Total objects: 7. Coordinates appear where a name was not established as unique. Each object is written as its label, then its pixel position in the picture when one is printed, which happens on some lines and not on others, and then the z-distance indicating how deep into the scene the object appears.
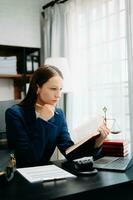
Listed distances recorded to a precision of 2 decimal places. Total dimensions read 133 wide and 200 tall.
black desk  0.92
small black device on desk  1.19
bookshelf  3.26
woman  1.51
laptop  1.27
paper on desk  1.09
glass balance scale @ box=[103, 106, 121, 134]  2.25
